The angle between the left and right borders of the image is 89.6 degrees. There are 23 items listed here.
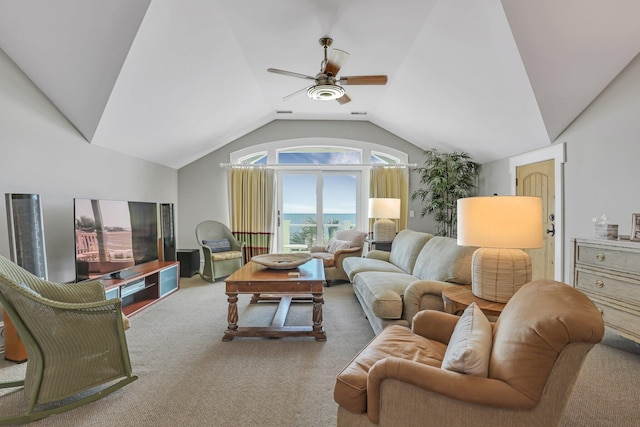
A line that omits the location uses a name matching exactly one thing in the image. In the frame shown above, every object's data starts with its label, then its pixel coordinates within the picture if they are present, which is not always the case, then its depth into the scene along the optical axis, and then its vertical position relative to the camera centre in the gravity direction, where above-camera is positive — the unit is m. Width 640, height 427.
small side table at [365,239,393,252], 4.81 -0.60
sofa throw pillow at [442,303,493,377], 1.15 -0.55
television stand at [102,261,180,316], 3.20 -0.84
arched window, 6.04 +0.31
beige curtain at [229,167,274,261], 5.83 +0.00
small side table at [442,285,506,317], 1.82 -0.58
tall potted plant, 5.22 +0.40
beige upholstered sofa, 2.35 -0.66
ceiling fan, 2.93 +1.23
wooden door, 3.77 +0.03
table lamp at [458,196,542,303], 1.81 -0.18
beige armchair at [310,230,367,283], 4.68 -0.69
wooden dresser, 2.21 -0.55
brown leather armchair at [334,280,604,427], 1.04 -0.62
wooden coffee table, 2.71 -0.72
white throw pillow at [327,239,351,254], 4.99 -0.61
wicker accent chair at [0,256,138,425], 1.70 -0.78
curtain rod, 5.82 +0.76
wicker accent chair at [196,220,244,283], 4.86 -0.68
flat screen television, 3.00 -0.30
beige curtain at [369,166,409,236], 5.85 +0.37
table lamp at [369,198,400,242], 4.86 -0.13
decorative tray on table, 3.08 -0.54
